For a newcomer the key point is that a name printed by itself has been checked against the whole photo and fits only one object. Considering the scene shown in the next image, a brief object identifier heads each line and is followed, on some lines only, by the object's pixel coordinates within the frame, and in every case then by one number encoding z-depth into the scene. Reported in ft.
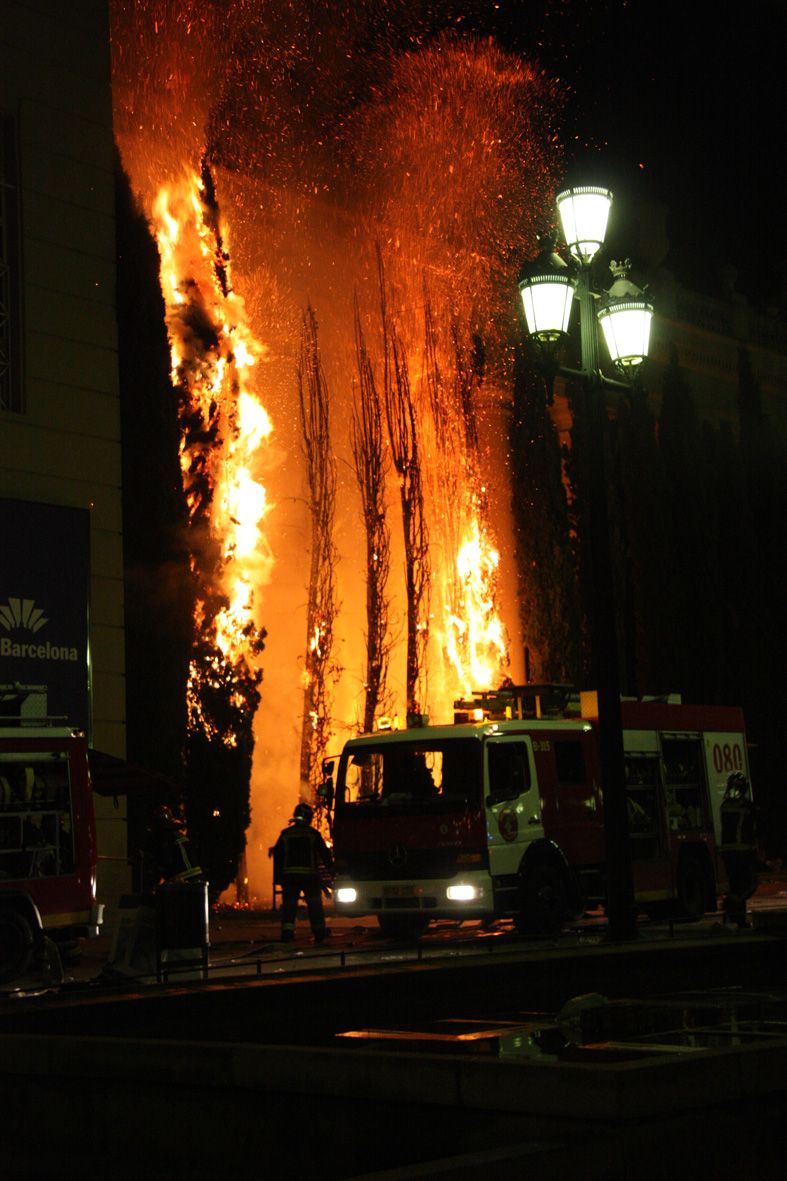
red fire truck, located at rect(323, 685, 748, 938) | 55.11
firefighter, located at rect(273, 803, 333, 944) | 57.06
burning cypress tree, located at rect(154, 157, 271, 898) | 83.35
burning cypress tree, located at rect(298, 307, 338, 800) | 99.96
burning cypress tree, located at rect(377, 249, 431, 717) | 108.88
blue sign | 65.16
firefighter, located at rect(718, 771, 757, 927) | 56.61
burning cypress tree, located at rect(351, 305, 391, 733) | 105.70
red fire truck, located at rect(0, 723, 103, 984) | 49.21
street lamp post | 43.93
